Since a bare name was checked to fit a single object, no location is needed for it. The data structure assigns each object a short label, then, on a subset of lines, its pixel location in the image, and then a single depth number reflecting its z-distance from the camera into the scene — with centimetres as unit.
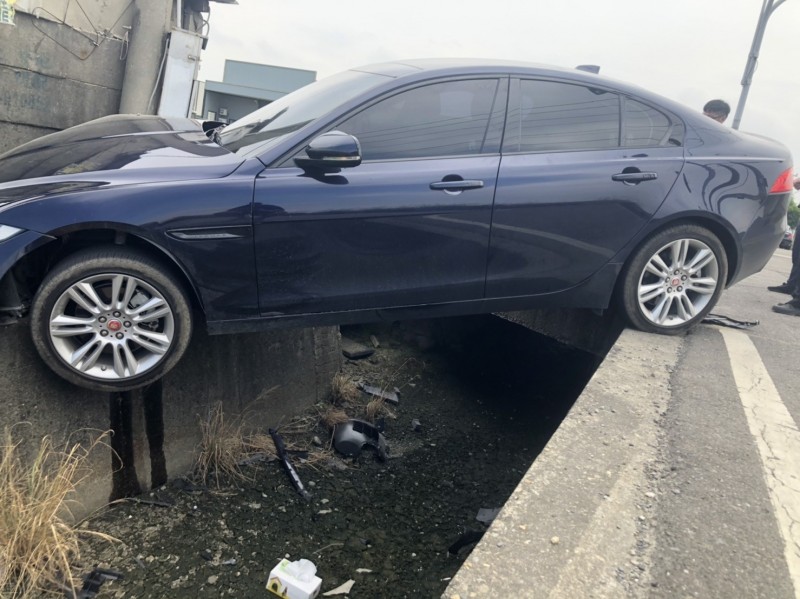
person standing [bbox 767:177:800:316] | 630
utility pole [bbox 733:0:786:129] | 1237
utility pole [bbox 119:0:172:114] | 812
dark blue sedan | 304
